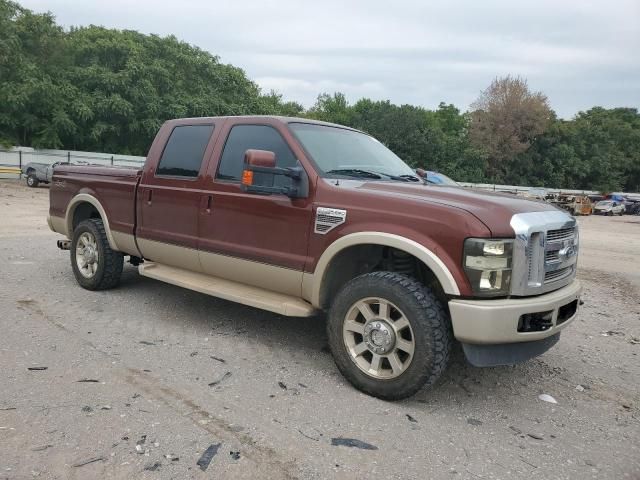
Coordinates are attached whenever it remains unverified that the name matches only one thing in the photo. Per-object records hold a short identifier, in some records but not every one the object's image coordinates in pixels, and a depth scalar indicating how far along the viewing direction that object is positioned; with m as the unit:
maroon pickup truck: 3.51
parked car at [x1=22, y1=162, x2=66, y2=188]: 25.98
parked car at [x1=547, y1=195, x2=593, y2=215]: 37.97
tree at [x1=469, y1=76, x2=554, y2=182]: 55.47
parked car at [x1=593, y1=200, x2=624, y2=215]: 43.12
